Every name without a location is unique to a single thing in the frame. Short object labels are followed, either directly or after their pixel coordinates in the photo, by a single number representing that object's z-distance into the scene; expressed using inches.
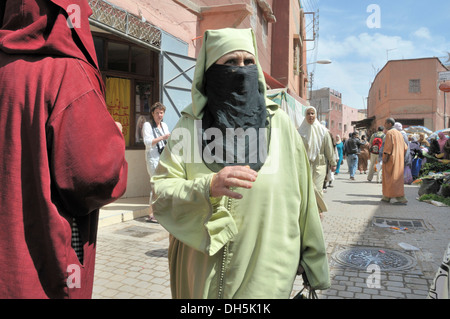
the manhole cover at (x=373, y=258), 156.6
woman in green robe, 59.7
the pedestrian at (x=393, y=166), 326.3
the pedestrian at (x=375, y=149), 440.5
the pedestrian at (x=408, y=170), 463.5
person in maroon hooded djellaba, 47.9
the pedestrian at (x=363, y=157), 660.2
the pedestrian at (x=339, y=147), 614.2
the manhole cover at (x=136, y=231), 208.5
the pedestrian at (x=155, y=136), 215.8
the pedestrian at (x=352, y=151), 542.0
